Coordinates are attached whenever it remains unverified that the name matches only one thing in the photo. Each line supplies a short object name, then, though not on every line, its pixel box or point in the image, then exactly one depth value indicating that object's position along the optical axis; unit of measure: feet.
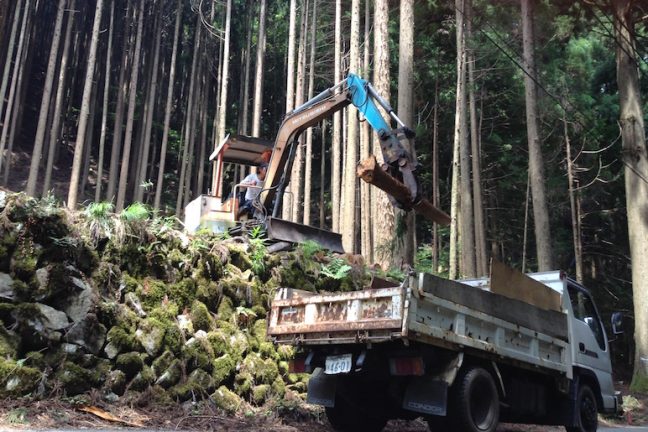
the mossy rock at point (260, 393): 25.49
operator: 37.22
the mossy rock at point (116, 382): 21.29
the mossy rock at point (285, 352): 28.27
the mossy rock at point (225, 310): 27.45
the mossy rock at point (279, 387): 26.61
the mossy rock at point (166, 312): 24.25
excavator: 29.86
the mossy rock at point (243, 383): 25.26
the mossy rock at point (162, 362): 22.81
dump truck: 17.48
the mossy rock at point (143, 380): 22.00
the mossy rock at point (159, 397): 21.90
